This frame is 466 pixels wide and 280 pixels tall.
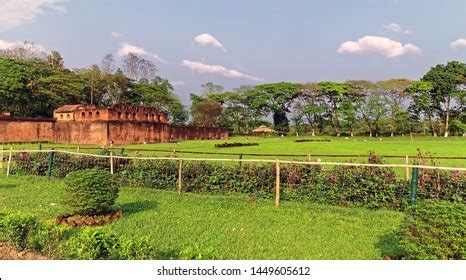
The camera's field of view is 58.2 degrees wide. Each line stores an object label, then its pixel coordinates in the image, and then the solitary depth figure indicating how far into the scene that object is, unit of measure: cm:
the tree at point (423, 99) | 6109
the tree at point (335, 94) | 6359
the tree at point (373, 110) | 6047
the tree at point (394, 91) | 6112
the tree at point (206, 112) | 6512
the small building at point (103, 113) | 3938
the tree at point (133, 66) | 6669
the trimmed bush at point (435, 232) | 467
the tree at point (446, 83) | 6244
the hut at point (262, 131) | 6525
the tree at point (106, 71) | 5911
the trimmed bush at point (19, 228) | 578
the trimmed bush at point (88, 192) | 769
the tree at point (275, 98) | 6881
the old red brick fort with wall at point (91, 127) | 3766
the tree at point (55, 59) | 5899
